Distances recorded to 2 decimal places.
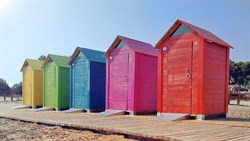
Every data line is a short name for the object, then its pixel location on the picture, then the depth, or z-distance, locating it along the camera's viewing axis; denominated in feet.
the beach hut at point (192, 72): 31.50
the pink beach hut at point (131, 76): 40.19
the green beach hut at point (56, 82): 54.60
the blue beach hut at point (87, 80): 47.65
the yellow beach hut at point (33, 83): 62.80
